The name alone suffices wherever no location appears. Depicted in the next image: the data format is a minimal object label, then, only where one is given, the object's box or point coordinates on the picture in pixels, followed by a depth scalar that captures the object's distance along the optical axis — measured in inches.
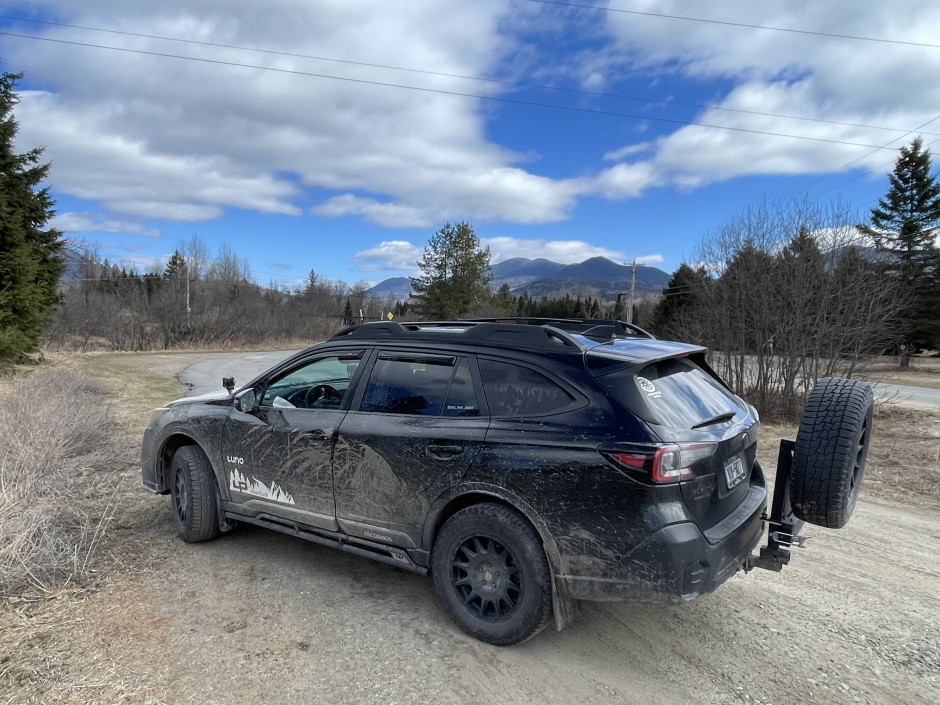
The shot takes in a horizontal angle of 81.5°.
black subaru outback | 105.9
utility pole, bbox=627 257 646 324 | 1543.6
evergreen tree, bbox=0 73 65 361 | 609.3
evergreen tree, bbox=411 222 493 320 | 2177.8
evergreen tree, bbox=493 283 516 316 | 2448.3
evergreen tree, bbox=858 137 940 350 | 1400.1
